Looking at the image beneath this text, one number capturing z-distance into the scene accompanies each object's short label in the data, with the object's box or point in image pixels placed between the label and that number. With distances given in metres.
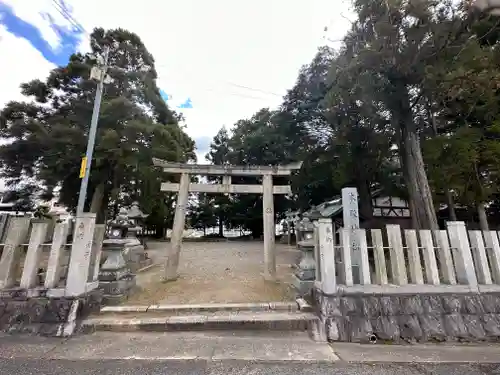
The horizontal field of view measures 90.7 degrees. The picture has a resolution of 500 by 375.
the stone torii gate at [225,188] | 5.84
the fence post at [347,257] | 3.60
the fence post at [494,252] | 3.83
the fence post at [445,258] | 3.70
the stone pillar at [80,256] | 3.56
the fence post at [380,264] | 3.67
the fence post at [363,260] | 3.64
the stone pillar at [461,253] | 3.68
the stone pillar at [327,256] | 3.55
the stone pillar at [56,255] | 3.61
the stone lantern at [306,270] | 4.46
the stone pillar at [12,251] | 3.65
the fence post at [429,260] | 3.66
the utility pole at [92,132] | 6.99
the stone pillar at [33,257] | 3.60
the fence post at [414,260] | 3.65
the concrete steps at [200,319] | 3.48
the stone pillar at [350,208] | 4.82
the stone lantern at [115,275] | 4.23
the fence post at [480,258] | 3.76
